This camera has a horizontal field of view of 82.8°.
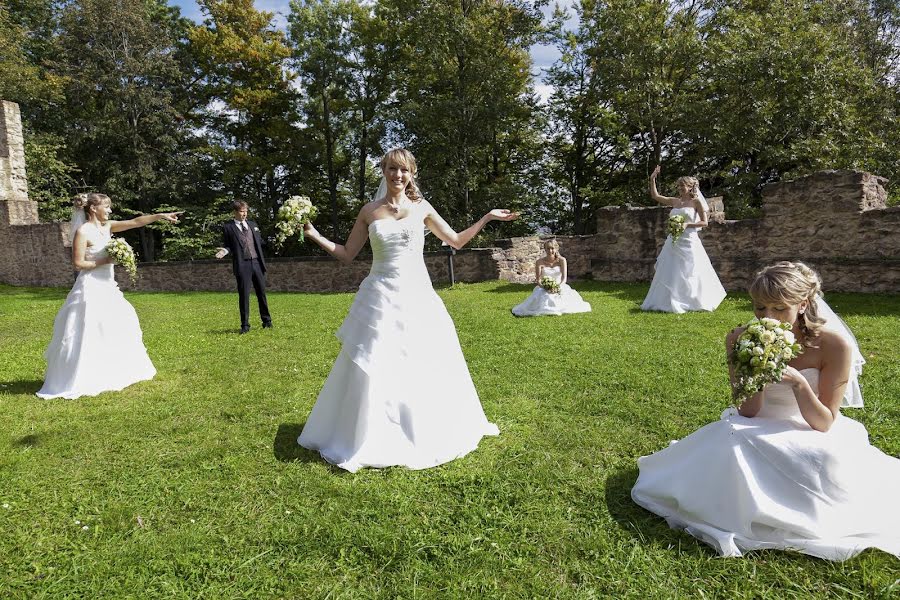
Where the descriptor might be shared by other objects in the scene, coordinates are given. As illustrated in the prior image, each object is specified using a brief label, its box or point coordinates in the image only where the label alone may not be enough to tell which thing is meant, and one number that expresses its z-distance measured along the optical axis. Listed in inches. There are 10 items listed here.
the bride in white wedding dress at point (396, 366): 162.1
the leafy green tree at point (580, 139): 963.3
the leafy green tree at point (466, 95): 882.1
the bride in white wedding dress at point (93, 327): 251.8
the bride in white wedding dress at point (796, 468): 111.0
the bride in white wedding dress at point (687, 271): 403.2
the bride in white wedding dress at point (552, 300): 426.0
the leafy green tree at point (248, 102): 1120.2
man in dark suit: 393.7
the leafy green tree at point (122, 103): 1038.4
